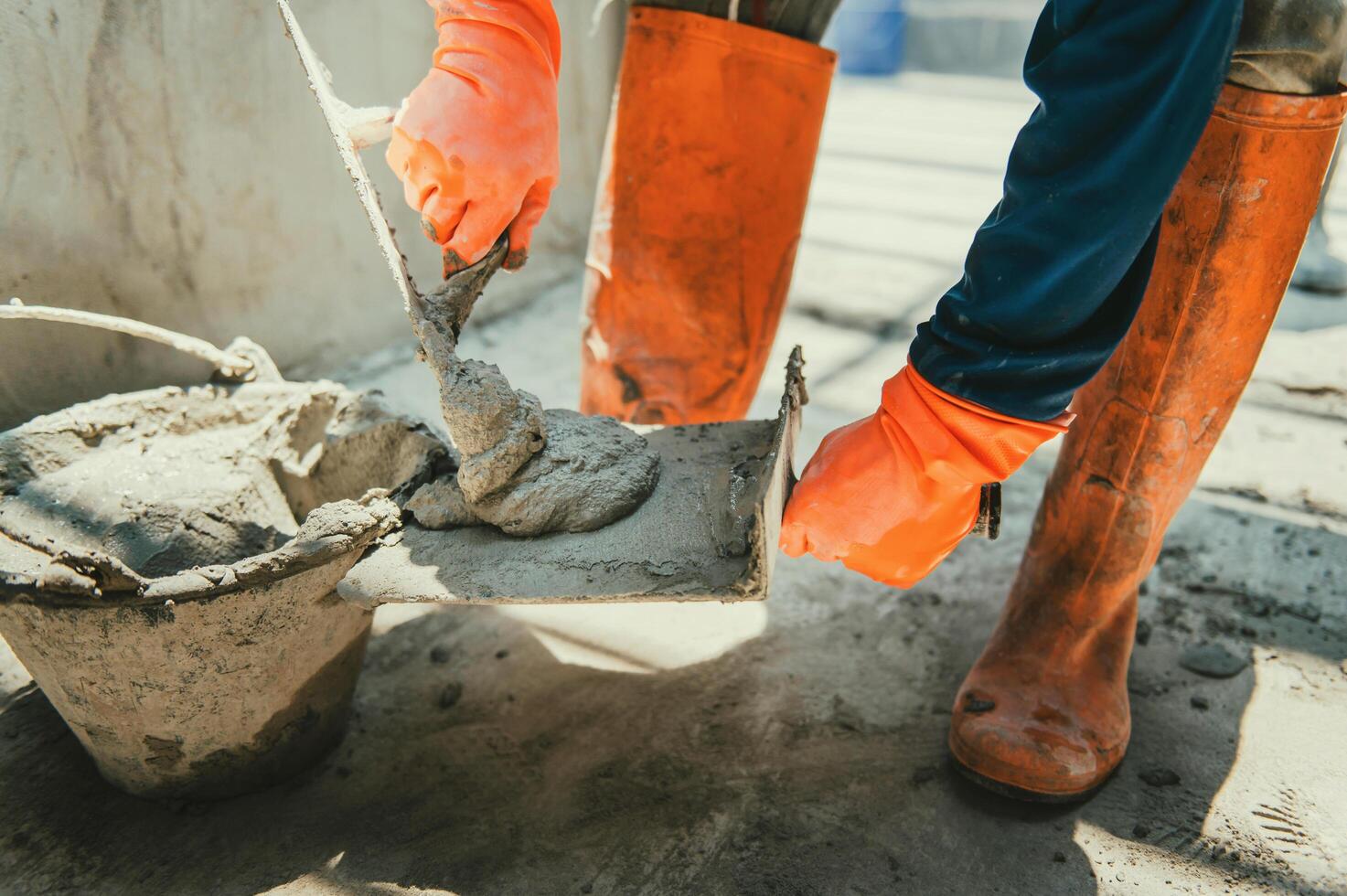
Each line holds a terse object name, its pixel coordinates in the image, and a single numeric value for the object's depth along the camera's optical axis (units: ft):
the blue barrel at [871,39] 27.73
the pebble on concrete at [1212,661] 5.64
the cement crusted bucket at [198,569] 3.98
